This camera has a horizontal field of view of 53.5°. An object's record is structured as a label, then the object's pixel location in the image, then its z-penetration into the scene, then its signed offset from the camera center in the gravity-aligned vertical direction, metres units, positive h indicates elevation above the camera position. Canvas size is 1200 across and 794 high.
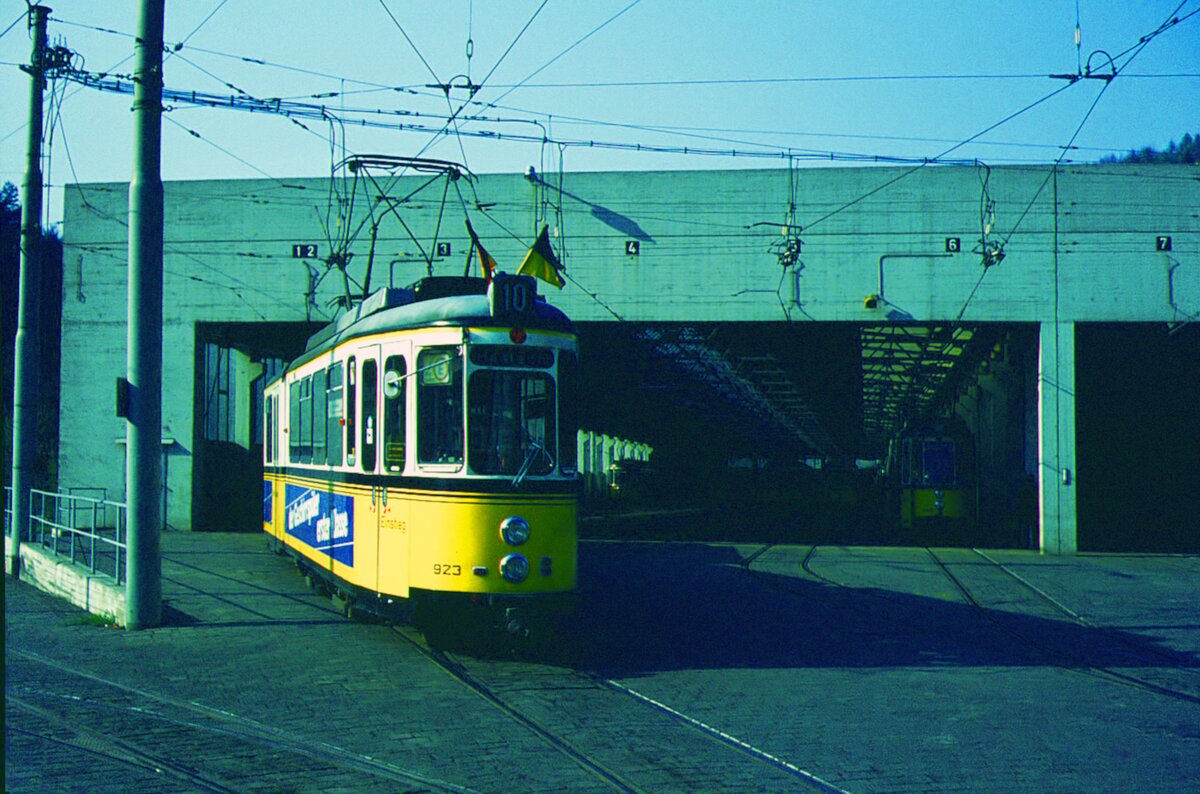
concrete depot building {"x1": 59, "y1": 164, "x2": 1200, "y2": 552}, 23.56 +3.35
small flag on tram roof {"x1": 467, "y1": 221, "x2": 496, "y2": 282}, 12.57 +1.72
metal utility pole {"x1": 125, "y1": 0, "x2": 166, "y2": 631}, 11.47 +0.73
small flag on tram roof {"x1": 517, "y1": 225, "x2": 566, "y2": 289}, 14.88 +2.09
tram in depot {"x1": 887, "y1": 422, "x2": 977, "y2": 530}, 28.89 -1.34
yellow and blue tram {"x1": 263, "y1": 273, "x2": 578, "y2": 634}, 9.59 -0.31
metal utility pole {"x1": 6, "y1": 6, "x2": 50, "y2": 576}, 15.79 +1.65
